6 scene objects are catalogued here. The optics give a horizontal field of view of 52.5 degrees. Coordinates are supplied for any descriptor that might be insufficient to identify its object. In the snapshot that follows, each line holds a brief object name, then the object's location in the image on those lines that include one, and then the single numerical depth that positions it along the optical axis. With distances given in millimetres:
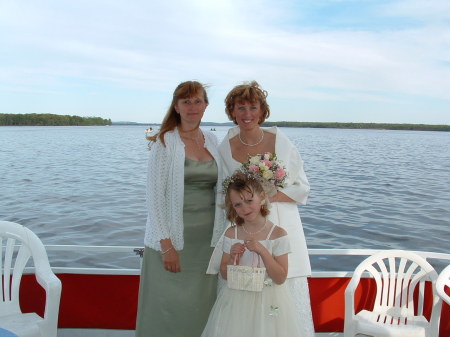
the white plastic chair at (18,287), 2895
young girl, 2520
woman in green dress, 2777
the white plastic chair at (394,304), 3152
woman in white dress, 2777
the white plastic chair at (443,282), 2897
